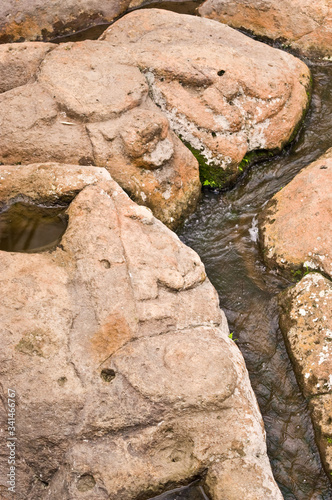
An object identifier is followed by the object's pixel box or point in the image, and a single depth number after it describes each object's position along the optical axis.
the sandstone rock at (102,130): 5.28
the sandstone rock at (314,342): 4.31
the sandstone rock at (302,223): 5.02
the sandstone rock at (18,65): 5.84
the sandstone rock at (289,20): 7.38
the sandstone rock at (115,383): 3.74
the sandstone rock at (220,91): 5.93
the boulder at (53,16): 7.48
